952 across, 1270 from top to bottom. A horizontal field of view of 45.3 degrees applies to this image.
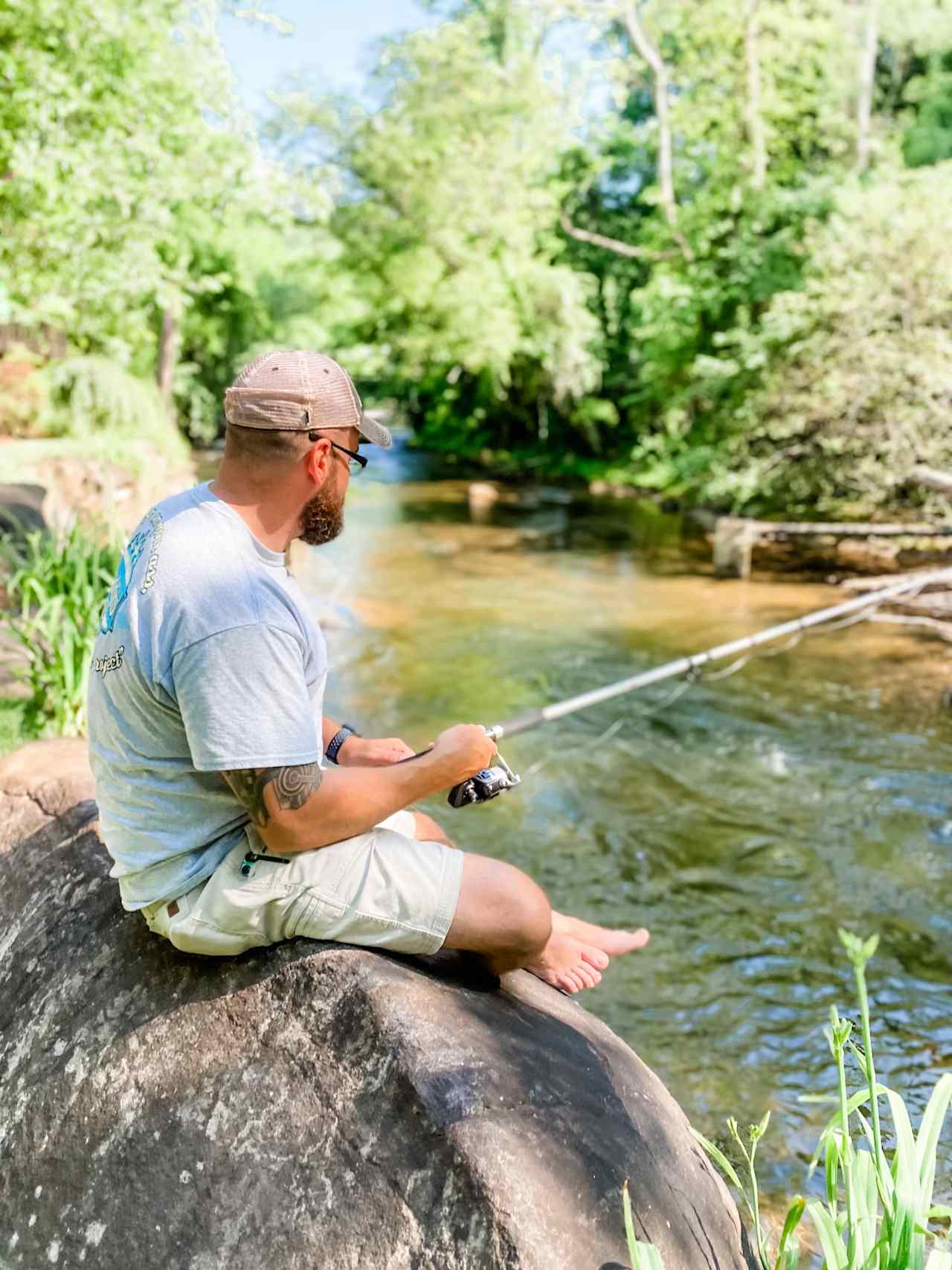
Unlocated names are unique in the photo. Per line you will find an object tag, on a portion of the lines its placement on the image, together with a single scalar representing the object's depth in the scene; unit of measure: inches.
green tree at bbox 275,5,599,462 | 976.3
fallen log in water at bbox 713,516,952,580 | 524.9
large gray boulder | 76.0
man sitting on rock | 80.0
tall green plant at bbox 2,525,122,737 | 207.2
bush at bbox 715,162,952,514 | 502.0
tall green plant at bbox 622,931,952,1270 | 70.2
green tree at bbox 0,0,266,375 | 307.6
